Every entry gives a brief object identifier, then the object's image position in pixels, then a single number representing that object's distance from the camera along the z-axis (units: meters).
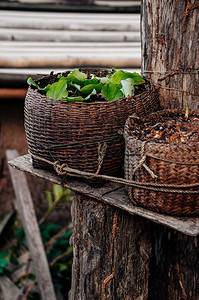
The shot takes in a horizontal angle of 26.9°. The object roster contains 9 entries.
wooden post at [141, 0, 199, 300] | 2.14
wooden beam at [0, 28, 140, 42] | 3.97
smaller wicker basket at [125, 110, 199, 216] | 1.71
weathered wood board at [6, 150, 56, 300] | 3.37
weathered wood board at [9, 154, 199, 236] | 1.73
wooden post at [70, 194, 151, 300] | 2.16
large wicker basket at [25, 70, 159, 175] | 1.96
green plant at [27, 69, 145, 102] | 2.03
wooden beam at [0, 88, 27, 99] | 3.51
